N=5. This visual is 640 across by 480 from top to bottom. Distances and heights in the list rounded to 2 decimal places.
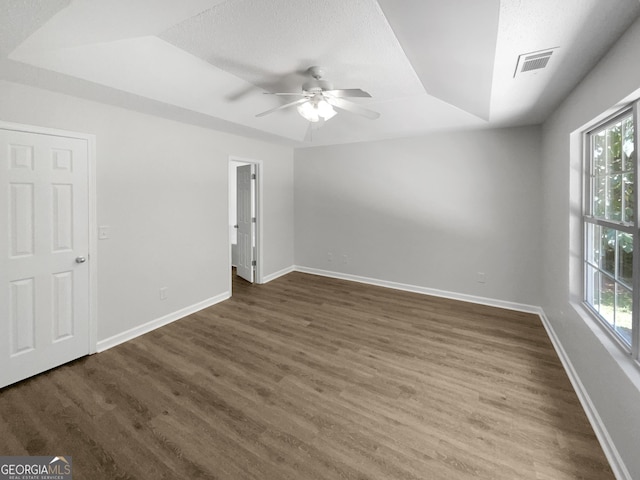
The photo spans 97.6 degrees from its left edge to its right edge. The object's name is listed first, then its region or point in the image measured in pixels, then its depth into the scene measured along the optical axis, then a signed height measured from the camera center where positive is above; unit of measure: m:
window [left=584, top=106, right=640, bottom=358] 1.59 +0.06
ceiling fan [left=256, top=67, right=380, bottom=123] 2.21 +1.13
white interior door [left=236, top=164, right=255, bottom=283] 4.67 +0.29
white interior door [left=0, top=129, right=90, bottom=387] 2.14 -0.12
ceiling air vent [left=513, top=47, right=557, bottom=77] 1.65 +1.10
